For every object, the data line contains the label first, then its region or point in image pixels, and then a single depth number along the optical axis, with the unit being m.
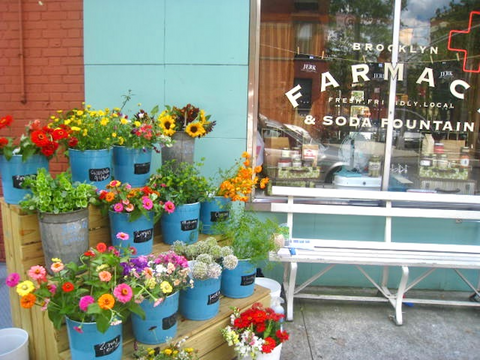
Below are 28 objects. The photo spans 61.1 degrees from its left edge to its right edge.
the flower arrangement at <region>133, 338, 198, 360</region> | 2.00
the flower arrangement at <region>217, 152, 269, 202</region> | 2.86
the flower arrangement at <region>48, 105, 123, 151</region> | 2.36
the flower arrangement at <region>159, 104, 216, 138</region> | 2.78
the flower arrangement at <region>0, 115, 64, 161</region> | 2.09
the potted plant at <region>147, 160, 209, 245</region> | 2.60
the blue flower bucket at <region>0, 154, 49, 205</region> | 2.15
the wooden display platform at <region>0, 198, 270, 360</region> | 2.09
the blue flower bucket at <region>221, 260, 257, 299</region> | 2.54
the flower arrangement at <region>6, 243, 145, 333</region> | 1.73
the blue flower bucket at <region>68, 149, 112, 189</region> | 2.36
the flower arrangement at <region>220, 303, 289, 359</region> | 2.26
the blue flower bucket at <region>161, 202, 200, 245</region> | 2.60
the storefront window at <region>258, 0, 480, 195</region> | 3.84
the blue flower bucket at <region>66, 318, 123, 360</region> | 1.80
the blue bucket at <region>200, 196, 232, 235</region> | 2.86
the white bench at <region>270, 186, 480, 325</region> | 3.31
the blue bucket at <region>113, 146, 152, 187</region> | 2.59
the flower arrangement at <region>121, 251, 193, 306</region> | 1.91
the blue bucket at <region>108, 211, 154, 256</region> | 2.29
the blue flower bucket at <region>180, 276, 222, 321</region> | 2.27
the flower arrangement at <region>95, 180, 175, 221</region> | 2.23
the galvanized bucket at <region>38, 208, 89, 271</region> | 1.98
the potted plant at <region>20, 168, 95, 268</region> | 1.97
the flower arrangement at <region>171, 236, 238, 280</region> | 2.21
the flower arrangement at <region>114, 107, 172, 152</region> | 2.54
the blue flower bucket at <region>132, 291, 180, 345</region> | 2.05
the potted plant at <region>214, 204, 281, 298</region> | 2.56
